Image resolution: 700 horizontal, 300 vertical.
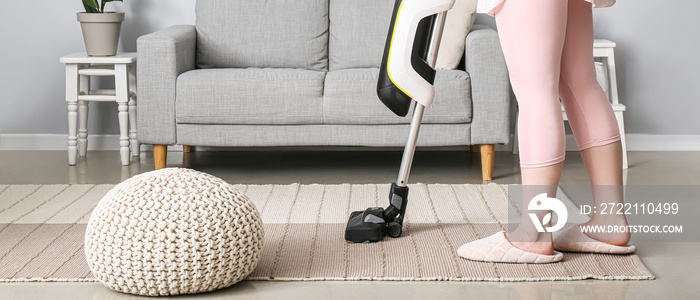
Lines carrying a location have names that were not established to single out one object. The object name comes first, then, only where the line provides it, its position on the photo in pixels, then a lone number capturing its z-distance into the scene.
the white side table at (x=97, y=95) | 3.33
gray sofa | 2.98
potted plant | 3.40
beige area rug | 1.77
